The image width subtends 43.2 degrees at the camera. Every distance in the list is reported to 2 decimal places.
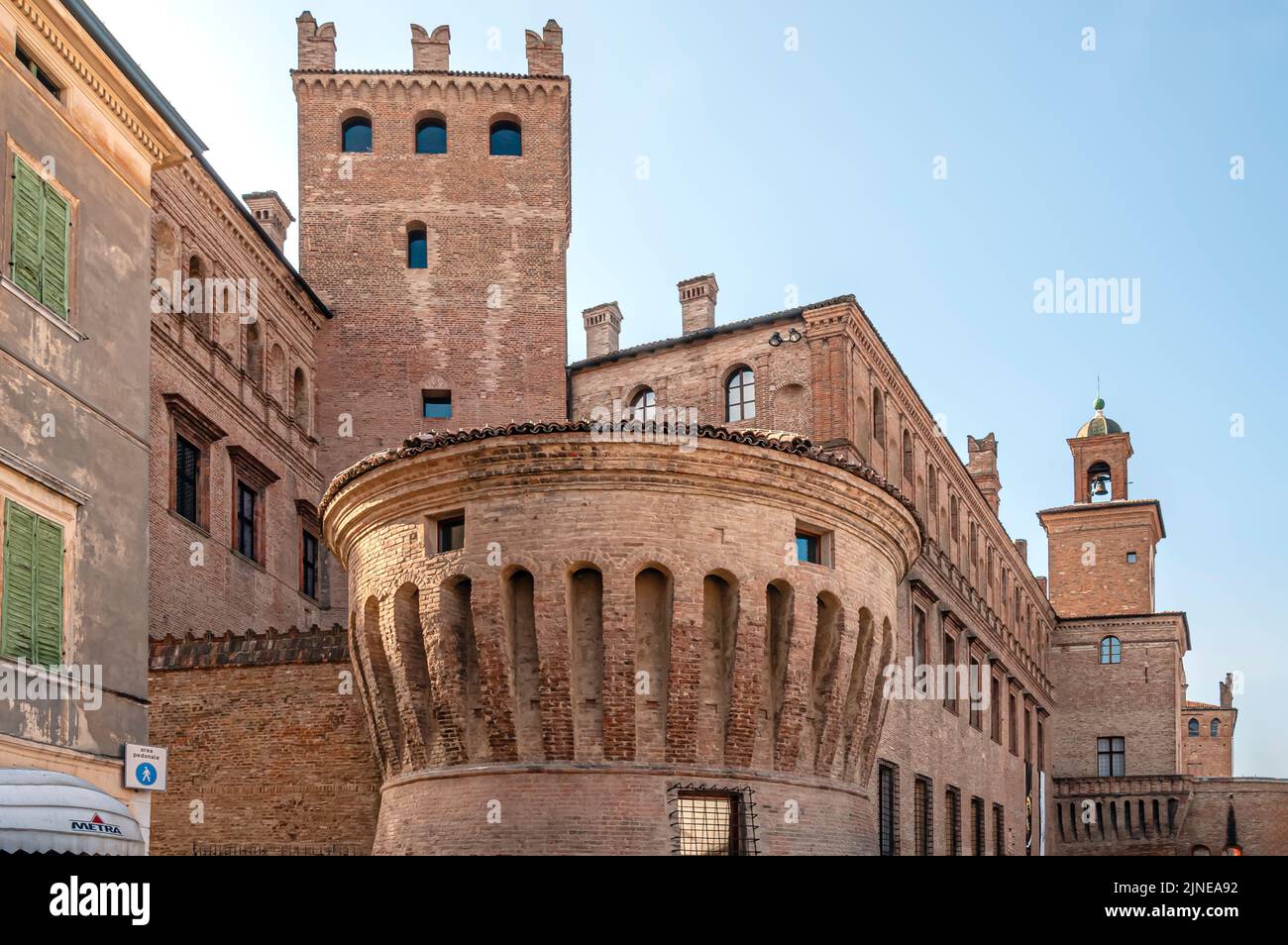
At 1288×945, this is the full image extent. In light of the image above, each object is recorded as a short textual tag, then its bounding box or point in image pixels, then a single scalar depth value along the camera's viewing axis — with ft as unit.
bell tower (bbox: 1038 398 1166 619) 224.12
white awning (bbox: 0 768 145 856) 46.44
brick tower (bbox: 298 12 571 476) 133.90
